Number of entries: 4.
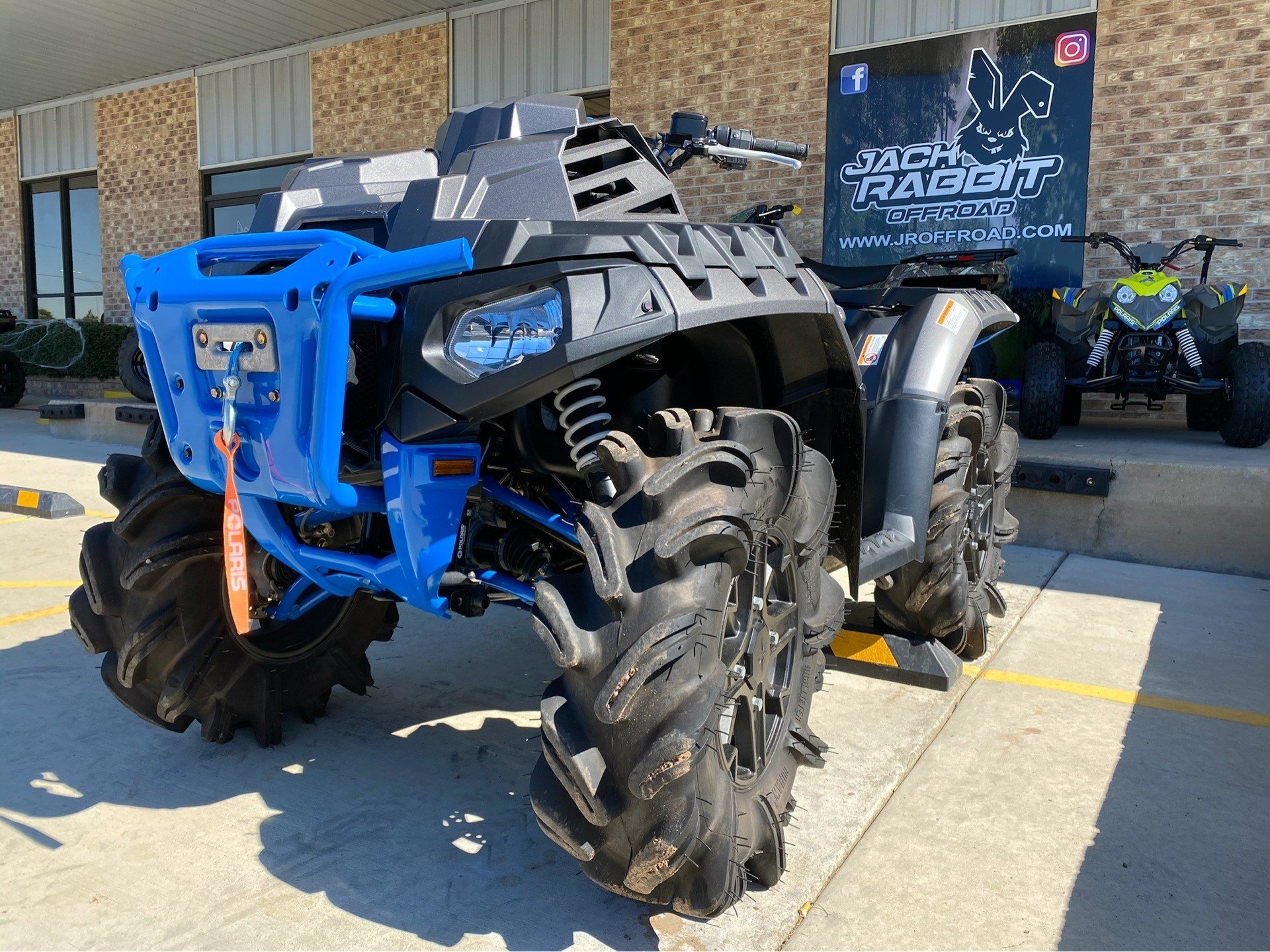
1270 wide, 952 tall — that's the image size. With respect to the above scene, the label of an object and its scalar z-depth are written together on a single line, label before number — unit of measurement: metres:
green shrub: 14.22
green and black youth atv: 6.40
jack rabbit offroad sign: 8.17
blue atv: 1.81
